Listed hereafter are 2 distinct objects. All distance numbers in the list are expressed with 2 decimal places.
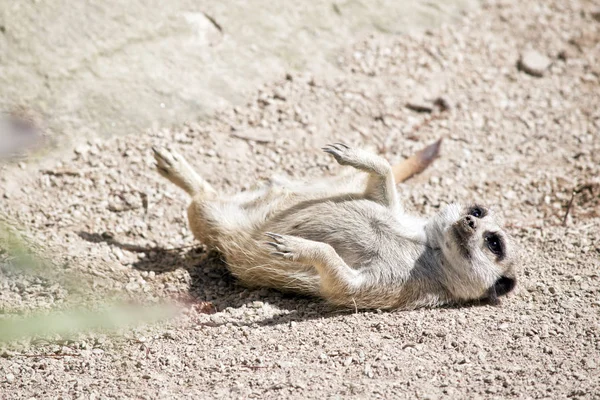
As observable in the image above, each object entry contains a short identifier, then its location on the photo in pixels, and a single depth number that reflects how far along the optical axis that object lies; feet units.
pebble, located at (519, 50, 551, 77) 36.37
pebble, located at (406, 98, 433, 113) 33.42
